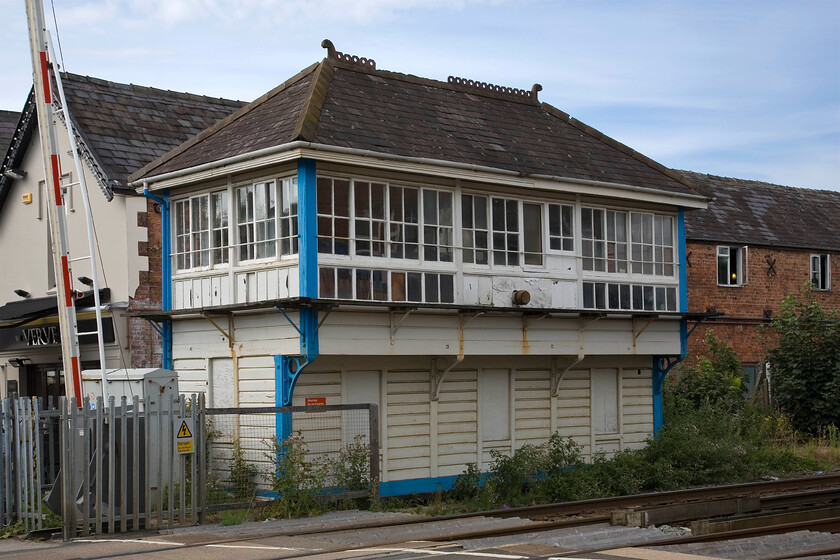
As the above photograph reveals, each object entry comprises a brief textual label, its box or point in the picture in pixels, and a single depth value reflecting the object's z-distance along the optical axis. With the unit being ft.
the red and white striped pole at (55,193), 44.45
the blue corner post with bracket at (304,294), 50.90
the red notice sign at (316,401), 53.42
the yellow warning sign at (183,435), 43.91
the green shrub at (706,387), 79.34
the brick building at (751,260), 95.86
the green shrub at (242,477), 49.98
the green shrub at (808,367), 82.99
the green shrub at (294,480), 47.57
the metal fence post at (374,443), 51.47
